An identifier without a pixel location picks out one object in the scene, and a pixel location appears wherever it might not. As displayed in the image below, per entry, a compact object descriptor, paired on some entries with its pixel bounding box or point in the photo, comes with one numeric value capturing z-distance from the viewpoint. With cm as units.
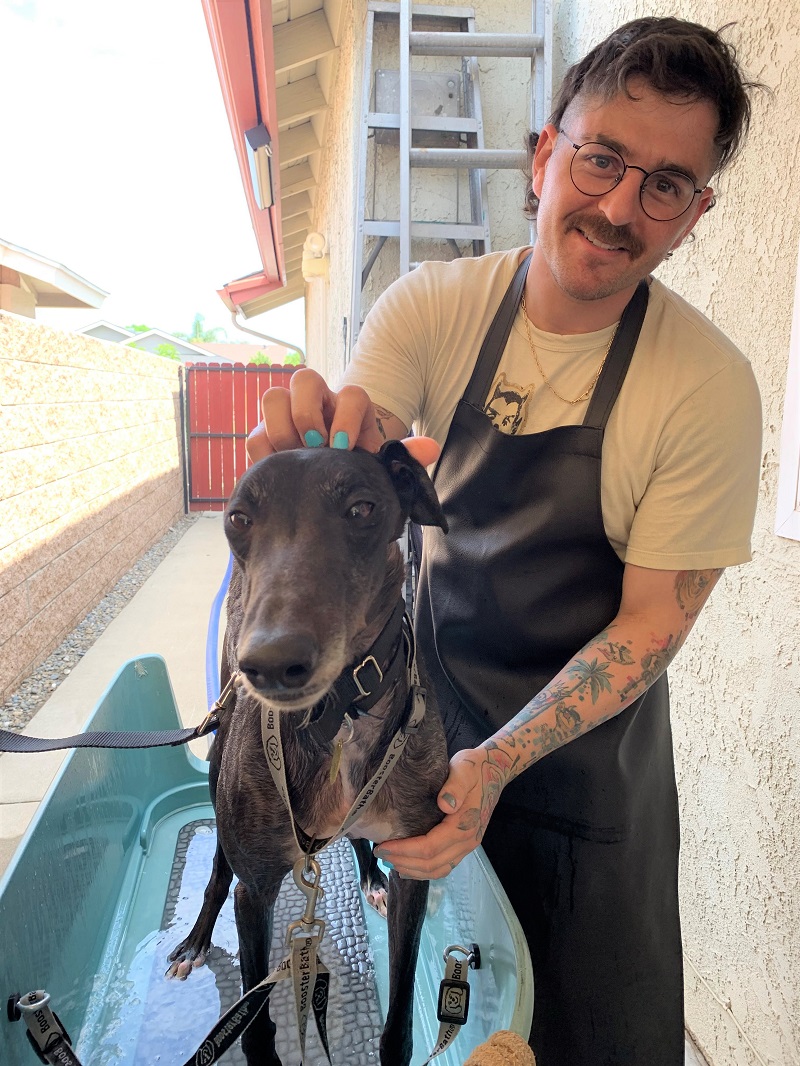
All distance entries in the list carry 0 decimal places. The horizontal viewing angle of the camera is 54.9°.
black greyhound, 110
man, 140
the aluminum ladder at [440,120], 319
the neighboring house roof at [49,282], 834
